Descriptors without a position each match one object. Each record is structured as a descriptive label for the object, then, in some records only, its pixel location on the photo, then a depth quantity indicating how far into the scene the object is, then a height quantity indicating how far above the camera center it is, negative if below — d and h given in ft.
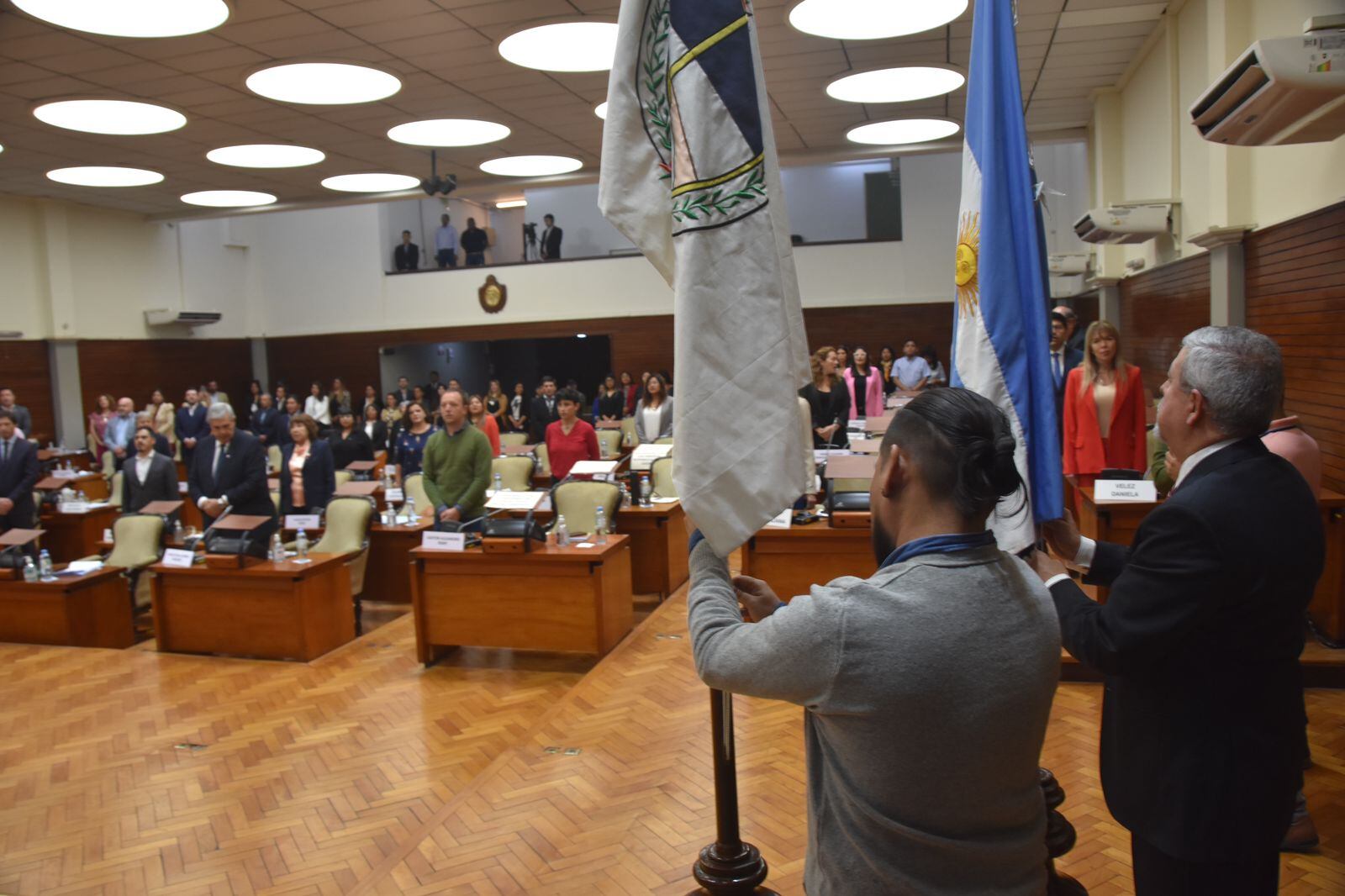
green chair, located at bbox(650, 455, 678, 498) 25.05 -2.43
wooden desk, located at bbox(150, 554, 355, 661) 19.45 -4.38
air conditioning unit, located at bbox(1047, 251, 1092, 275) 36.17 +4.23
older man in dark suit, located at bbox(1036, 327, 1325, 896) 4.95 -1.49
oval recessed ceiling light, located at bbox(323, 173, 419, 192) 39.40 +9.57
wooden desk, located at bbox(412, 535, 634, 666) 18.16 -4.11
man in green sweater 20.71 -1.47
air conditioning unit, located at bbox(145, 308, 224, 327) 53.36 +5.47
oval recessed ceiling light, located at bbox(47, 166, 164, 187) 37.29 +9.83
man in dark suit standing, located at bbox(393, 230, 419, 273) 60.18 +9.37
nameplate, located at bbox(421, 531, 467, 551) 18.72 -2.90
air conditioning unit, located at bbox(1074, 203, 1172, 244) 24.38 +3.91
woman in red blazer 17.42 -0.79
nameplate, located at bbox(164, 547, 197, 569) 20.11 -3.23
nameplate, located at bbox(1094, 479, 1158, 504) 15.01 -2.02
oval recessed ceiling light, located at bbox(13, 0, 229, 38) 19.42 +8.62
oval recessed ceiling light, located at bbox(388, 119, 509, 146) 31.04 +9.20
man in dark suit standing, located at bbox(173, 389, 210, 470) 44.45 -0.63
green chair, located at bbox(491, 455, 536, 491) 28.04 -2.29
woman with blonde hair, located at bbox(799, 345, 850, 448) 27.20 -0.63
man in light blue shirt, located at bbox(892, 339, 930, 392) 44.14 +0.41
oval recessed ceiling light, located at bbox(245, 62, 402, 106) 24.91 +9.00
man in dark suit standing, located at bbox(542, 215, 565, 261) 58.44 +9.63
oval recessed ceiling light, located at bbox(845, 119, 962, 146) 33.99 +9.37
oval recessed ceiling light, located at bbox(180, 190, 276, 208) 42.32 +9.83
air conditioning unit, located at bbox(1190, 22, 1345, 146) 12.82 +3.92
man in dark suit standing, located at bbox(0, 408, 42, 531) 26.17 -1.65
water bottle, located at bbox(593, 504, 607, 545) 19.81 -2.92
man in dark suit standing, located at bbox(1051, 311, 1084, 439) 17.98 +0.31
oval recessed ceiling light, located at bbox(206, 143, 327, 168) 33.78 +9.42
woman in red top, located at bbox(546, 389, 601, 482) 26.25 -1.35
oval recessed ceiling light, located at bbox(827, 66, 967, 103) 27.48 +9.05
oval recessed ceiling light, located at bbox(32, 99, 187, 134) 27.17 +9.15
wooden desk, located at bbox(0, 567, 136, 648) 21.20 -4.57
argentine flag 6.78 +0.80
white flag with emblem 5.26 +0.58
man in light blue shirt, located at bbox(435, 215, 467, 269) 60.13 +10.03
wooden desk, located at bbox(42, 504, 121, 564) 29.07 -3.77
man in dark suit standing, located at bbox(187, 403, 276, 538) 21.43 -1.49
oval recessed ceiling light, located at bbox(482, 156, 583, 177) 37.55 +9.51
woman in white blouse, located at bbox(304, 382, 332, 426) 55.88 -0.18
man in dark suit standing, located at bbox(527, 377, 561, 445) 39.29 -0.85
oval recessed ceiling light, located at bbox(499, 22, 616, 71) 22.68 +8.90
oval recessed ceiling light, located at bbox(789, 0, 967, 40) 21.47 +8.71
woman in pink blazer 37.55 -0.35
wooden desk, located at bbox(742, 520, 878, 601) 17.31 -3.29
